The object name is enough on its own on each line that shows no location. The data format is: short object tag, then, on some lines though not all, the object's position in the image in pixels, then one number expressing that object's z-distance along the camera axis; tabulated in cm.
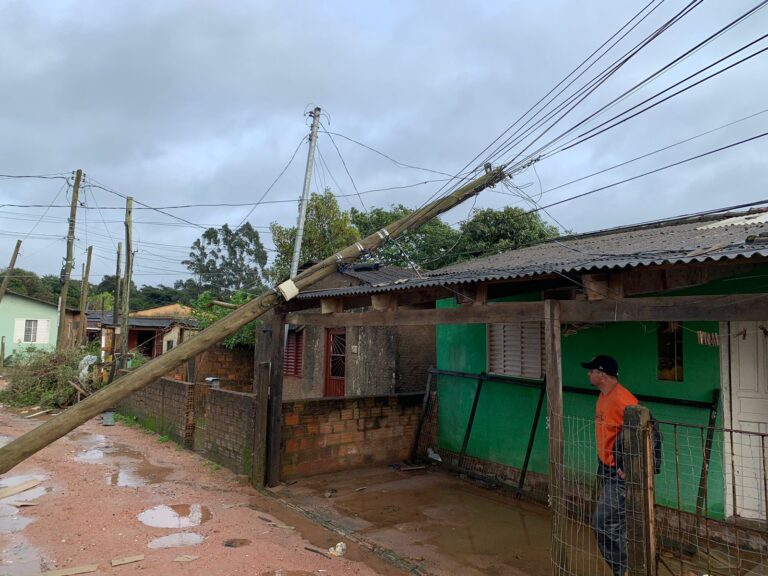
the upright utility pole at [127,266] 1677
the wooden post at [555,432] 420
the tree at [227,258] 4556
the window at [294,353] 1487
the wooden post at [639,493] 323
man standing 391
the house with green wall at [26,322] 2930
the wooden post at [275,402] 768
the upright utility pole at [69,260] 1820
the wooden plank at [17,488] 702
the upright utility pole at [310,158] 1028
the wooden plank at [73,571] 466
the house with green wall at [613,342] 411
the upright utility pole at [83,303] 1888
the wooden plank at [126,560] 490
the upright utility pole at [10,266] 2201
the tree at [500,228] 1741
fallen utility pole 437
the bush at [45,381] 1509
